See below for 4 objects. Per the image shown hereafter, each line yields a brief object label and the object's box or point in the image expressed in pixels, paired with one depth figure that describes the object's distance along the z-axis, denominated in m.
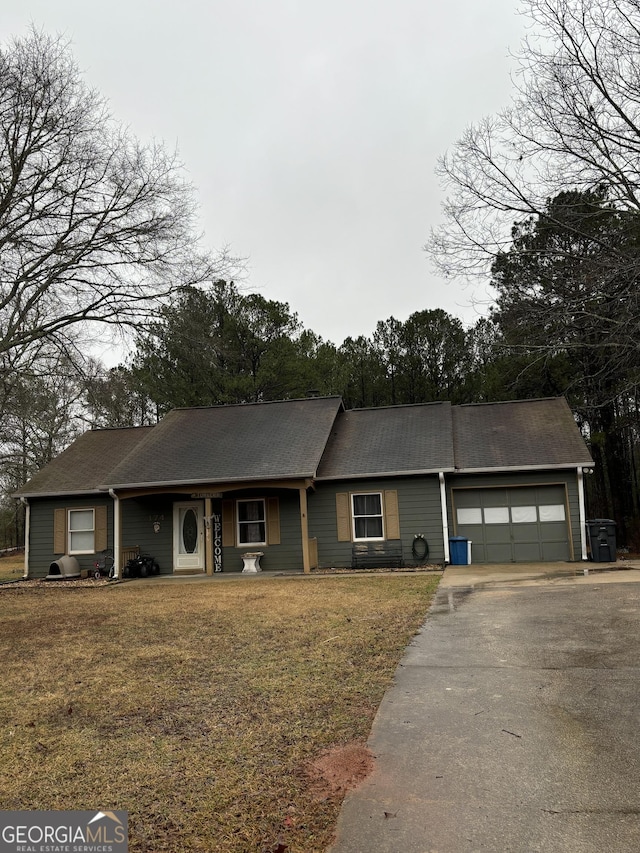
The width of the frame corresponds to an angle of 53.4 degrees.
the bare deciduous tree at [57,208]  12.90
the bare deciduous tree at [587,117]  10.05
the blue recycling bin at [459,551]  15.93
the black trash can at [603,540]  15.12
